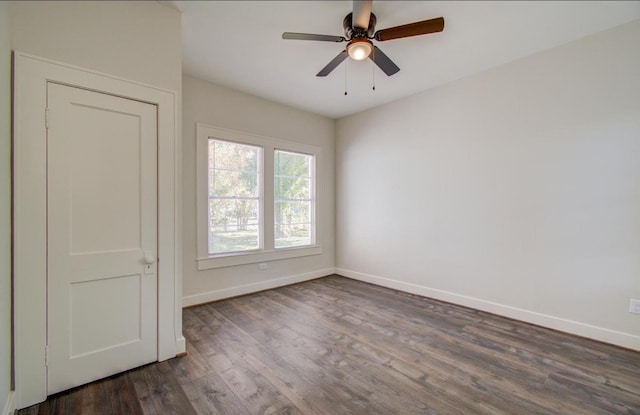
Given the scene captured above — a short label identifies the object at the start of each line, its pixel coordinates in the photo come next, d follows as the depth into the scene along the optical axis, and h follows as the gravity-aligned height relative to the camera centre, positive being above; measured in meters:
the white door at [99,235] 1.93 -0.20
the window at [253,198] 3.79 +0.14
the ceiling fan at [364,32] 2.10 +1.39
